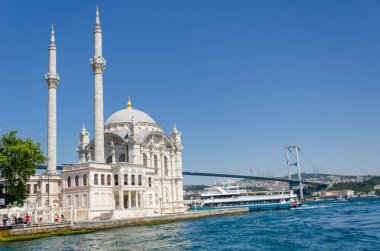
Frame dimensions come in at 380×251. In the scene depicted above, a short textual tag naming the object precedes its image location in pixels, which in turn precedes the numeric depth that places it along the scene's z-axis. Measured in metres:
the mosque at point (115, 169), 41.62
